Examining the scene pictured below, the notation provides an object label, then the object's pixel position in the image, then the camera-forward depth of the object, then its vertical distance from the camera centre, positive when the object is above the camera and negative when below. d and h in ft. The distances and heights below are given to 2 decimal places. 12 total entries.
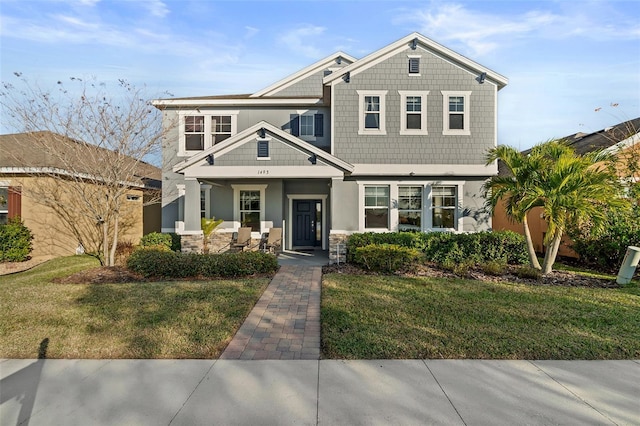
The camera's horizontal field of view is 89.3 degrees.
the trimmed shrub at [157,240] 42.47 -3.94
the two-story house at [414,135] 39.88 +9.48
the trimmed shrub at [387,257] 30.89 -4.35
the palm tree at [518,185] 30.55 +2.61
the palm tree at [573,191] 28.53 +1.90
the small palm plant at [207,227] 40.50 -2.05
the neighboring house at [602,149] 38.60 +7.13
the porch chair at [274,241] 40.50 -3.82
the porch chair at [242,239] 41.98 -3.69
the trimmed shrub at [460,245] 34.76 -3.58
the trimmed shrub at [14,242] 38.09 -3.78
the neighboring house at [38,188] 39.24 +2.71
